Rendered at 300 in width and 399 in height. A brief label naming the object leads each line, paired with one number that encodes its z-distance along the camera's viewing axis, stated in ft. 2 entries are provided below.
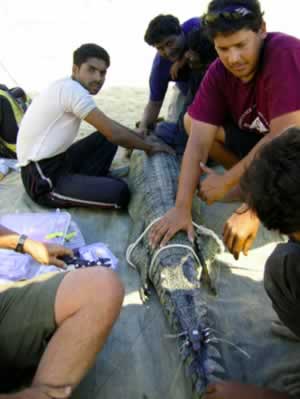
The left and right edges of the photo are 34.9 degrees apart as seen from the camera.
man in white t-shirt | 11.27
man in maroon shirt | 8.17
